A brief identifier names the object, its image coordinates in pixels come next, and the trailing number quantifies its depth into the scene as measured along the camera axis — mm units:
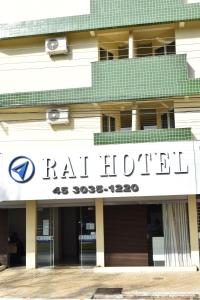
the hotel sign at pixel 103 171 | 14922
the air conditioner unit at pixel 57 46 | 17484
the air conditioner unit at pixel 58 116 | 17203
